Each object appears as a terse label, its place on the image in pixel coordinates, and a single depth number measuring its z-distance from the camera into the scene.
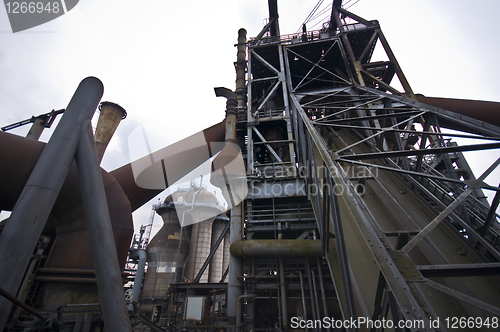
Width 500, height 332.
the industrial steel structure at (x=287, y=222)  2.91
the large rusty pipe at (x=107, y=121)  13.41
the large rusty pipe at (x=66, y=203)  4.66
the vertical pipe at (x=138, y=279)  18.12
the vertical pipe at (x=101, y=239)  2.97
